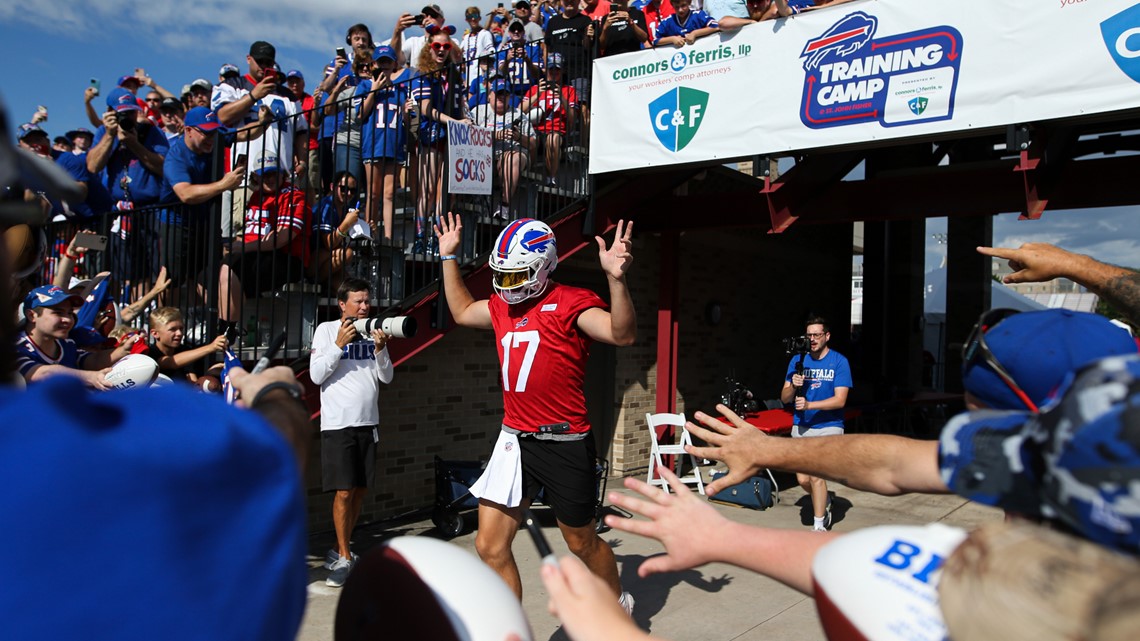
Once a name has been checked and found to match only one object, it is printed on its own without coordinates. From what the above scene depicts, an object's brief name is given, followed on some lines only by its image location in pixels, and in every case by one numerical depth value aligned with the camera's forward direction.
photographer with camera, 5.59
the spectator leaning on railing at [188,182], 5.85
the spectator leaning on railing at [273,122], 6.25
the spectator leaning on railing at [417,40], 8.21
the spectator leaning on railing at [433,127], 6.62
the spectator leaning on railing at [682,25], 7.57
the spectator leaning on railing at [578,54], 8.23
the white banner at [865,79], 5.71
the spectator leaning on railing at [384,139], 6.48
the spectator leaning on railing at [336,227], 5.95
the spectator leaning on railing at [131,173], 6.28
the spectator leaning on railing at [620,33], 8.20
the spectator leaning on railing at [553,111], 7.89
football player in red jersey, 4.28
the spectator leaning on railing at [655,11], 9.24
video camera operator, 7.13
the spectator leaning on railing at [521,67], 7.60
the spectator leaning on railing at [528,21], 9.66
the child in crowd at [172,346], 4.96
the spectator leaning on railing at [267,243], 5.64
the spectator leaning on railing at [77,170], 6.57
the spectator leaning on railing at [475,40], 9.63
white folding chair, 8.67
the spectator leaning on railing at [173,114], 6.81
